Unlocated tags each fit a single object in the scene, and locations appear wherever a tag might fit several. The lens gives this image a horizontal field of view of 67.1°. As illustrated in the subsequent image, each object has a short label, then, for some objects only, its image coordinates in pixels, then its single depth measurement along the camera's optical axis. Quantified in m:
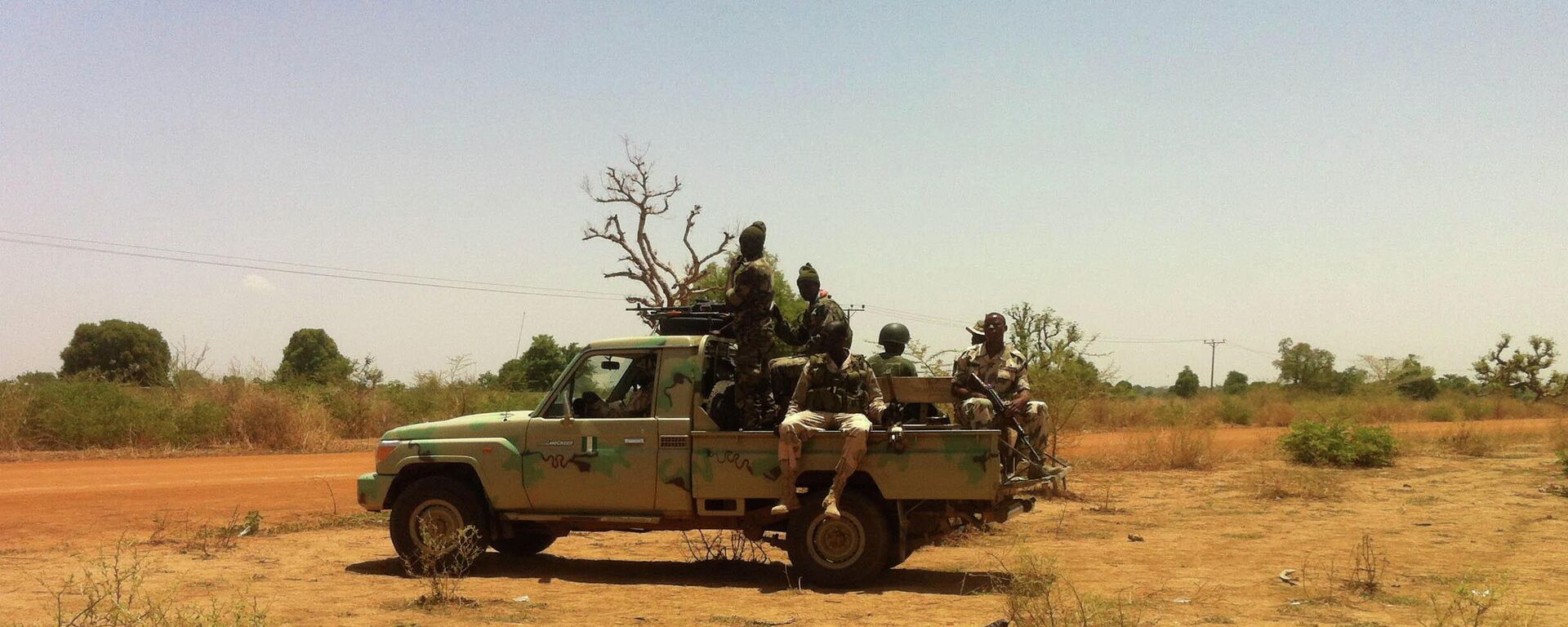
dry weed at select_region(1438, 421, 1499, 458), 22.47
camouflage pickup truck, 8.46
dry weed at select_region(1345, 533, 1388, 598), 8.18
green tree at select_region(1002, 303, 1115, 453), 18.58
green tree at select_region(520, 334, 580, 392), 41.81
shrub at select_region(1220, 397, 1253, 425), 40.28
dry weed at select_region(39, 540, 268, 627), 6.26
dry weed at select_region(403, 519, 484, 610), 7.94
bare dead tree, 34.31
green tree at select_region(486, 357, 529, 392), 36.16
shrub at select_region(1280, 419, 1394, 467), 19.41
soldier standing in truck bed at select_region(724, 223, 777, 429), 8.97
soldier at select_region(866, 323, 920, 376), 9.90
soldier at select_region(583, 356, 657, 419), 9.06
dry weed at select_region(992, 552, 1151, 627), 6.51
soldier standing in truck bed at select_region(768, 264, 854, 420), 8.91
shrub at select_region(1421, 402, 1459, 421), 39.19
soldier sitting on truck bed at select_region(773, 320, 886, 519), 8.40
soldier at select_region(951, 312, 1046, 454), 8.95
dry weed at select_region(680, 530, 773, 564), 10.13
